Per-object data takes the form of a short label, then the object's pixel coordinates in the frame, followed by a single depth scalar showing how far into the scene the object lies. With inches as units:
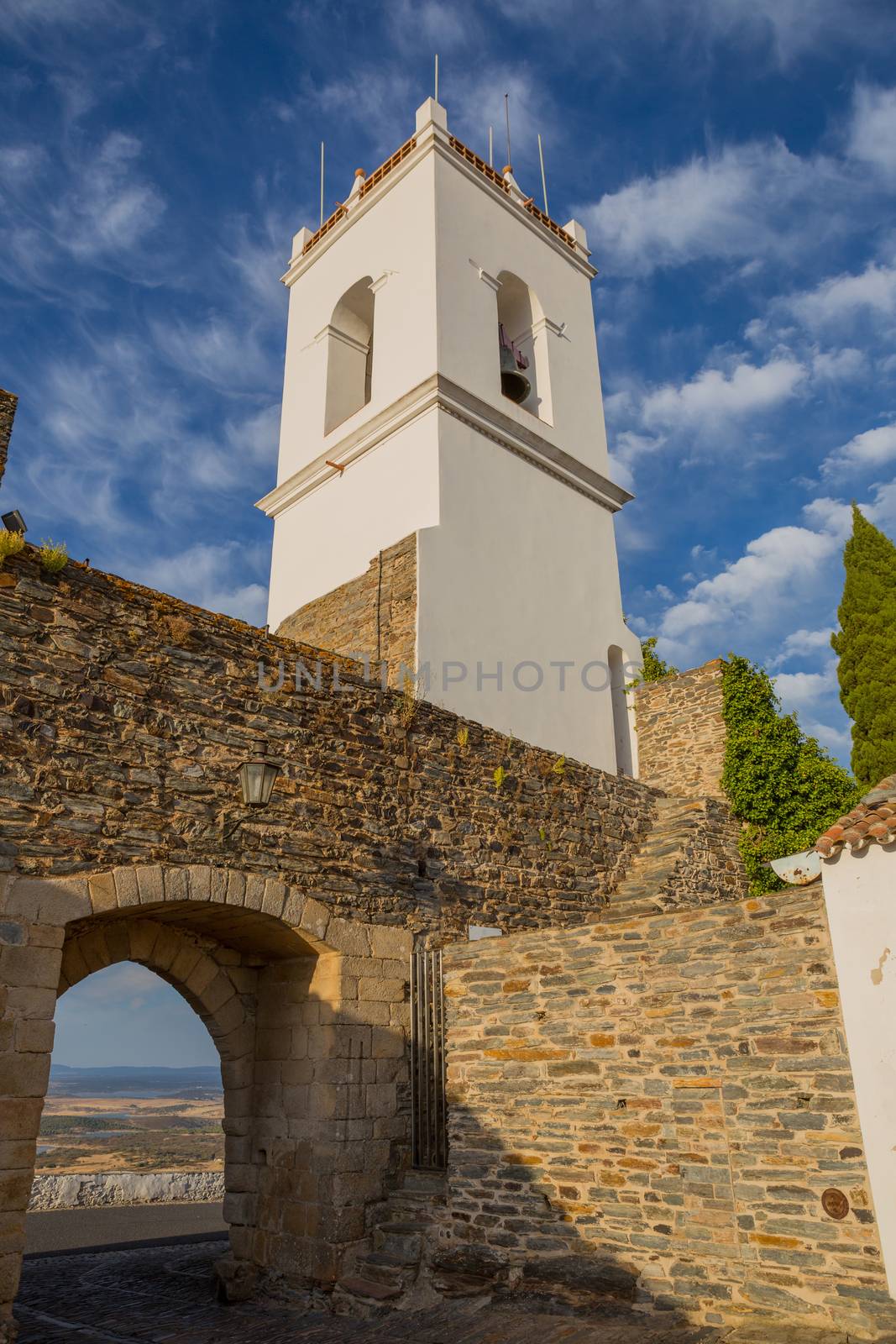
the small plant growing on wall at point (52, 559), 238.1
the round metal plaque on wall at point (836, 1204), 181.0
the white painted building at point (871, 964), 178.1
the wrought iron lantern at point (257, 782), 257.3
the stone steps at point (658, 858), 368.9
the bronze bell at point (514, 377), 583.5
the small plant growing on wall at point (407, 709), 316.1
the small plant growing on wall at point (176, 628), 260.4
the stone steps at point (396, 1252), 236.1
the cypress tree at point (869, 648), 499.8
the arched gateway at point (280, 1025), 247.9
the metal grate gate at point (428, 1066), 265.1
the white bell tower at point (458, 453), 479.8
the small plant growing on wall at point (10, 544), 230.2
